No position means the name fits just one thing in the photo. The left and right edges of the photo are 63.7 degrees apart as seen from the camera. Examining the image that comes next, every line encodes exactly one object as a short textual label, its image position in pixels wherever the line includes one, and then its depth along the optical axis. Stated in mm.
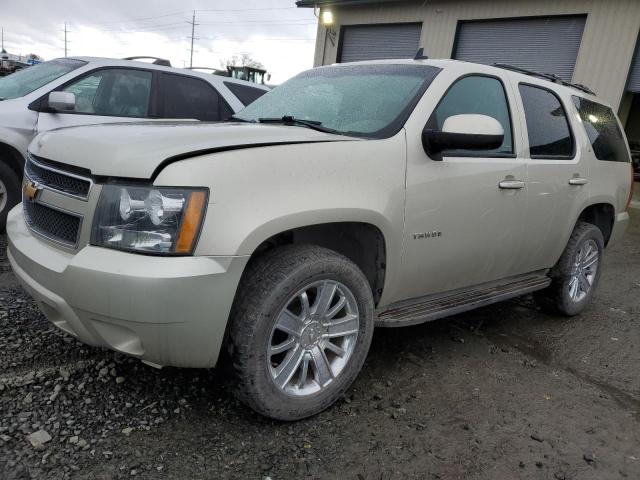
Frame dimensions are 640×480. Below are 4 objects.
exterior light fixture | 14133
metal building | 10008
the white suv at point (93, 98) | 4824
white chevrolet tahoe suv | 2010
